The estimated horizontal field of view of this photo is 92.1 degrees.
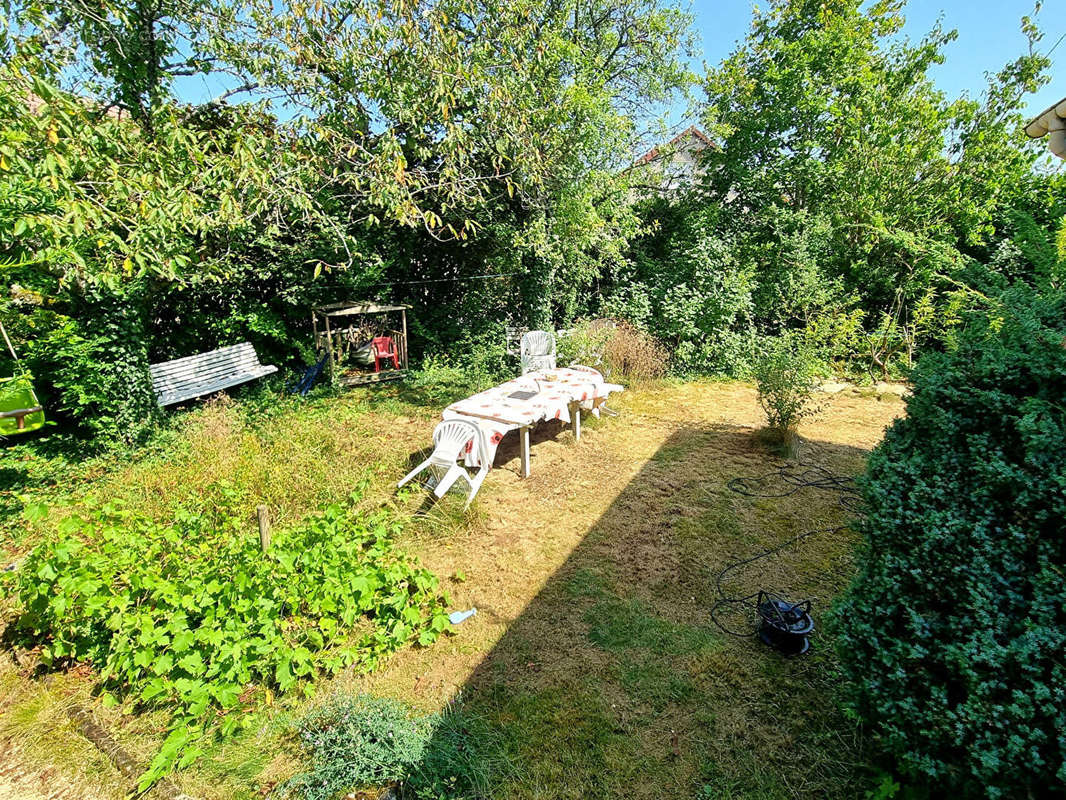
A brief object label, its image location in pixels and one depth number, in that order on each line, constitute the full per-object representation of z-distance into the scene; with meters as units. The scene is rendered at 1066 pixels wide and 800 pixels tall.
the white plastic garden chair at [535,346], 7.44
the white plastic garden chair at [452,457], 4.38
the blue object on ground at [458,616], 3.22
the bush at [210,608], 2.47
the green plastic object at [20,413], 4.86
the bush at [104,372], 5.26
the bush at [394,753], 2.16
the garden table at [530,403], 4.75
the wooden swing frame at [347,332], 7.82
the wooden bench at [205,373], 6.64
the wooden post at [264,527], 3.01
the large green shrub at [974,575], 1.61
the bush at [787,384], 5.43
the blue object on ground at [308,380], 7.75
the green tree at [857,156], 8.47
